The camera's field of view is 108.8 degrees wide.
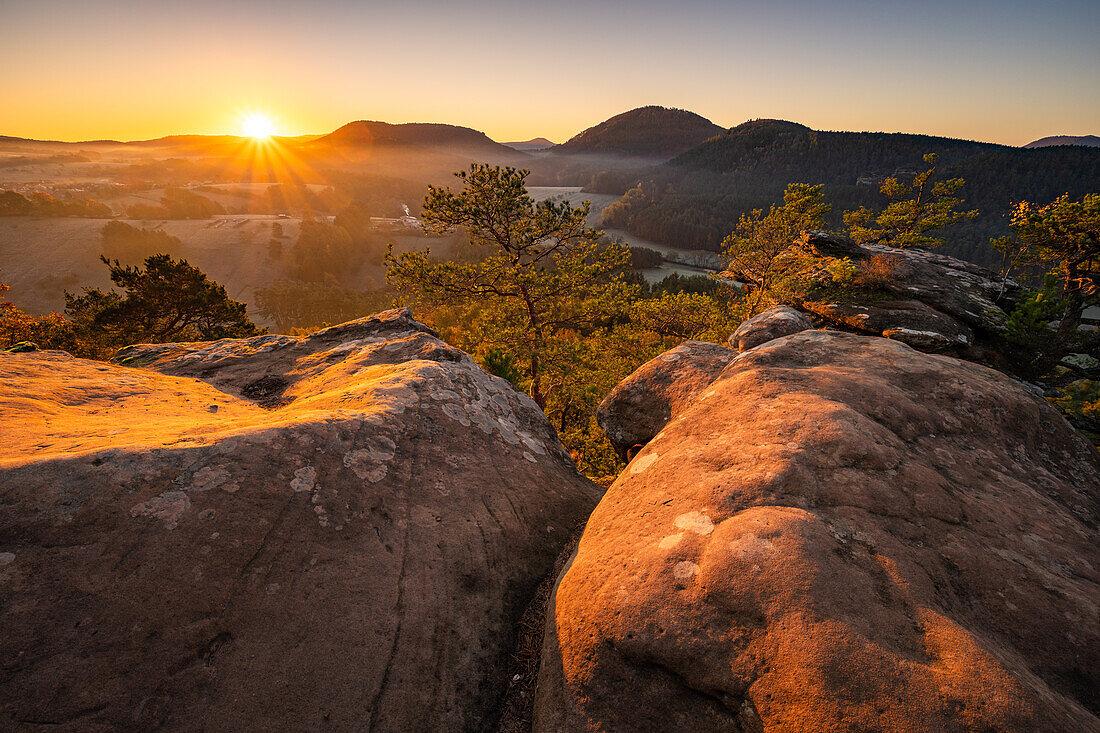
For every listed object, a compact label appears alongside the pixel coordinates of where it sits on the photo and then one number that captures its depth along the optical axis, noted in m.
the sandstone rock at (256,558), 2.99
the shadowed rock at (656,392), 8.52
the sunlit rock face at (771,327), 10.25
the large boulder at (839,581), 2.77
